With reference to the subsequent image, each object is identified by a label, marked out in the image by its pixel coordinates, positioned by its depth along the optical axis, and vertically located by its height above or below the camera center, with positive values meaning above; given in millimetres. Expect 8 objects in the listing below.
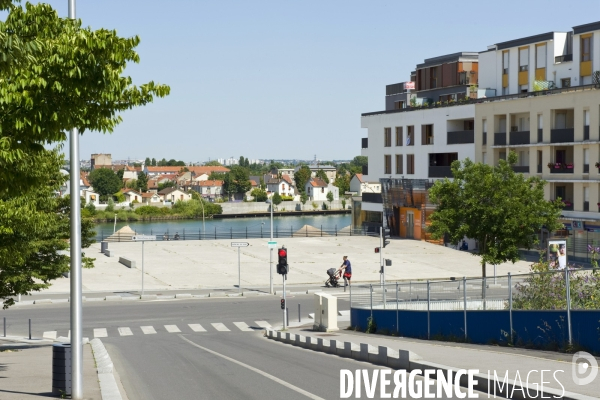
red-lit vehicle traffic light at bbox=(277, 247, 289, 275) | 36000 -3512
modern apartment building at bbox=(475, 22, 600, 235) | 55438 +4481
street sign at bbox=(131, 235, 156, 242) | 45075 -2982
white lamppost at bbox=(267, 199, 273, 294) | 46219 -5783
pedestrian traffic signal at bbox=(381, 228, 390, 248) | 49625 -3278
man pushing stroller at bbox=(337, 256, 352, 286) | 47469 -5005
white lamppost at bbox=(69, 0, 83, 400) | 13828 -1554
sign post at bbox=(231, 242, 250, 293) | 47262 -3519
